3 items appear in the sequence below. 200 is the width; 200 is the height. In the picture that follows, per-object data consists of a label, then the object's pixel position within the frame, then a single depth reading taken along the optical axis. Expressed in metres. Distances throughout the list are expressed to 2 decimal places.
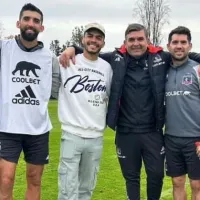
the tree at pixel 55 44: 83.01
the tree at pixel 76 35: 65.31
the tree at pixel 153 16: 44.56
